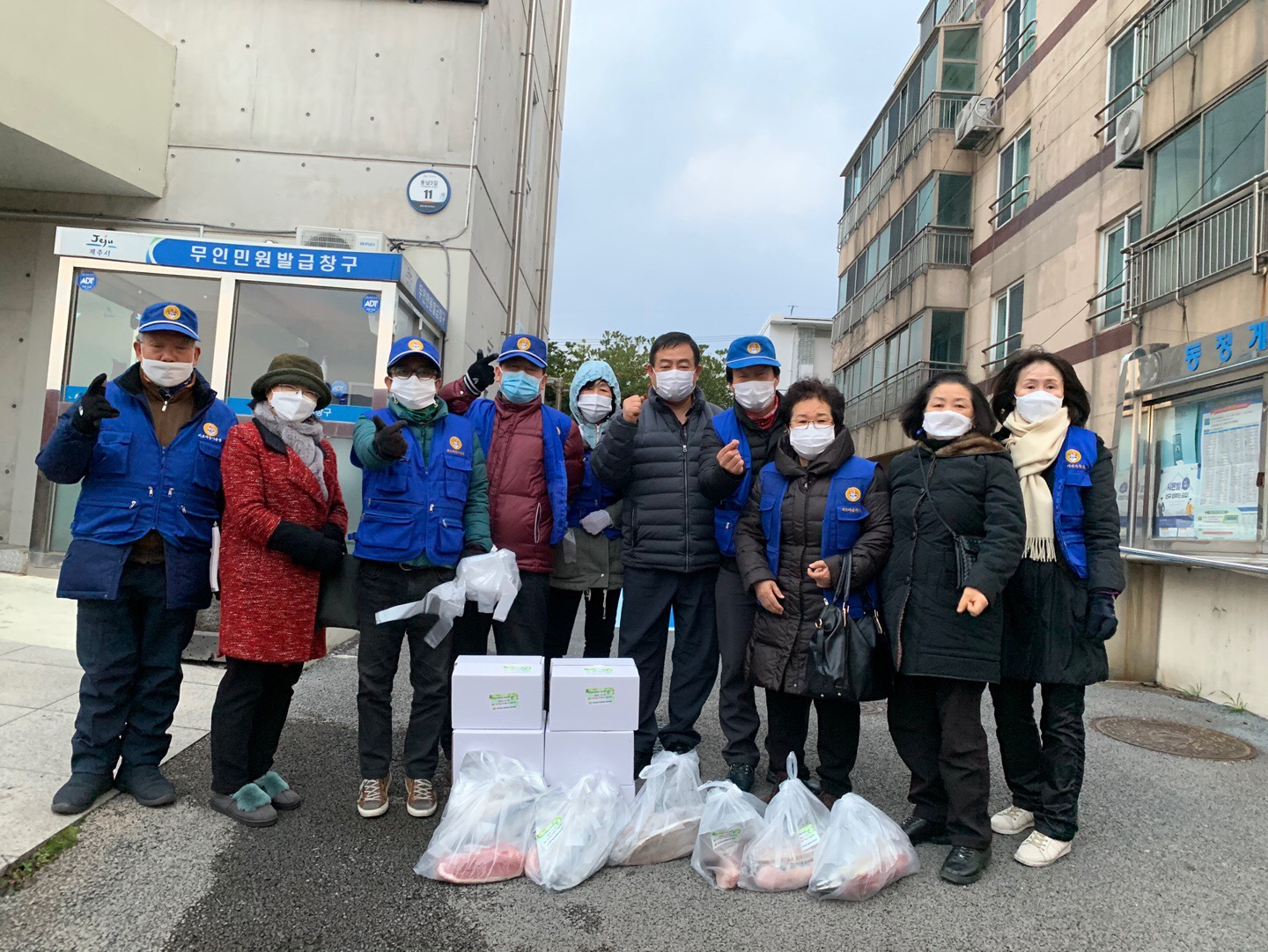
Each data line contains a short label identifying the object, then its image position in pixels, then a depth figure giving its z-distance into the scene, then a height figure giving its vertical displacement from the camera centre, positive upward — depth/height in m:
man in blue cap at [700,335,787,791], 3.71 +0.07
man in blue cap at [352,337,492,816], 3.43 -0.27
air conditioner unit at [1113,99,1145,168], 9.12 +4.35
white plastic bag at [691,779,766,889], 2.95 -1.16
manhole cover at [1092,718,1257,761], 5.03 -1.28
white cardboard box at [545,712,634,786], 3.29 -1.01
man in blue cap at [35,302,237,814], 3.24 -0.34
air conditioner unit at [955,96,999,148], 15.13 +7.26
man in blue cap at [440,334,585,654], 3.84 +0.05
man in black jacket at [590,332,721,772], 3.88 -0.14
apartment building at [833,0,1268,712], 6.76 +3.69
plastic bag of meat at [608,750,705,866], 3.01 -1.14
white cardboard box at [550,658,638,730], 3.28 -0.79
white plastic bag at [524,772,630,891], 2.85 -1.17
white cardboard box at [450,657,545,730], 3.25 -0.80
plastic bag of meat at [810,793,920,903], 2.80 -1.15
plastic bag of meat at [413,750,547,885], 2.87 -1.18
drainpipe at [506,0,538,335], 12.12 +4.65
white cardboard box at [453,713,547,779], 3.25 -0.98
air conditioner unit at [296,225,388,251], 8.80 +2.52
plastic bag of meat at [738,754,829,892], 2.88 -1.17
